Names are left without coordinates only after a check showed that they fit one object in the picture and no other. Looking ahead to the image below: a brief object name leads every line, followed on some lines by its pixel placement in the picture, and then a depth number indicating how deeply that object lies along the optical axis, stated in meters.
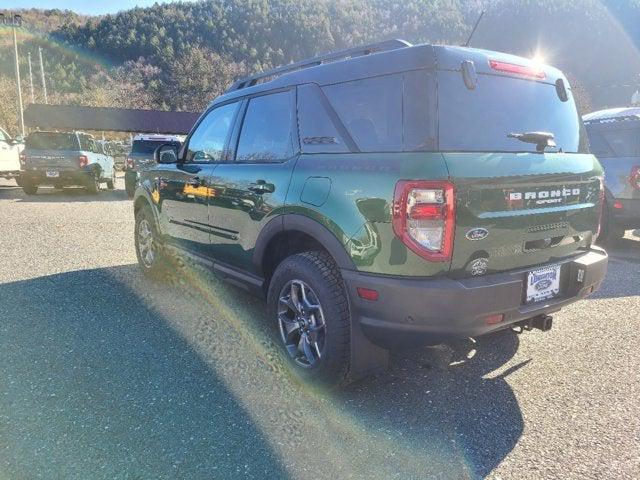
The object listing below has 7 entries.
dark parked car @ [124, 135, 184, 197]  12.64
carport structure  35.56
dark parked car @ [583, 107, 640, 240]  6.27
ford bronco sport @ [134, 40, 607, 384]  2.33
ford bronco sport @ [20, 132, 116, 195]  12.02
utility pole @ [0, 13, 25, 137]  28.42
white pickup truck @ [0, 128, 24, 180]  13.30
